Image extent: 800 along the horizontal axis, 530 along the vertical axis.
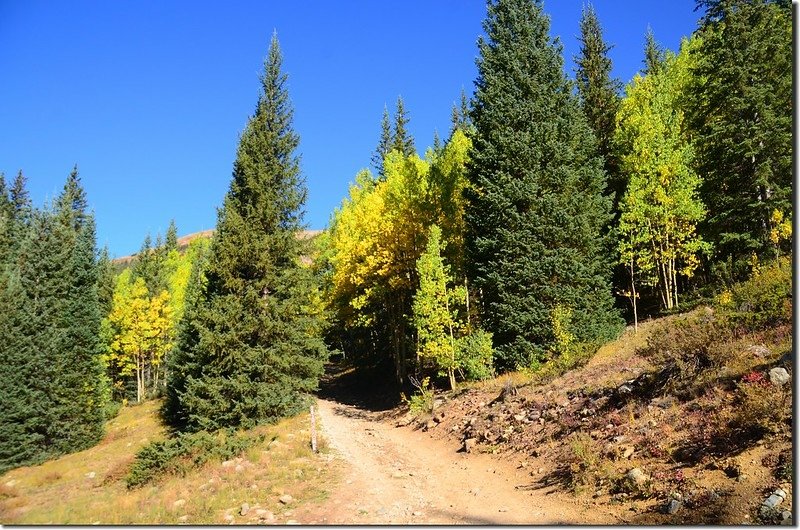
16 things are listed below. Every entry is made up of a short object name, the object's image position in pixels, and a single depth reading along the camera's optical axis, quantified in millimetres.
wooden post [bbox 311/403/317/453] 14914
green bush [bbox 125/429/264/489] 14914
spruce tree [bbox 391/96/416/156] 49438
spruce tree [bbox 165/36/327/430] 18594
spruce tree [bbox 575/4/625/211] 30312
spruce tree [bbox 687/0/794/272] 19578
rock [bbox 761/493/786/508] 6312
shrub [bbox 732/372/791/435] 7824
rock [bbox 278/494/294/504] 10611
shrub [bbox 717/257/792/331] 11406
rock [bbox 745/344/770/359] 9859
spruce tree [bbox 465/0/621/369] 19609
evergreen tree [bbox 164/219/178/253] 77744
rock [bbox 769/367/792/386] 8305
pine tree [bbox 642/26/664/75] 38469
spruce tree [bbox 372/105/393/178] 48969
